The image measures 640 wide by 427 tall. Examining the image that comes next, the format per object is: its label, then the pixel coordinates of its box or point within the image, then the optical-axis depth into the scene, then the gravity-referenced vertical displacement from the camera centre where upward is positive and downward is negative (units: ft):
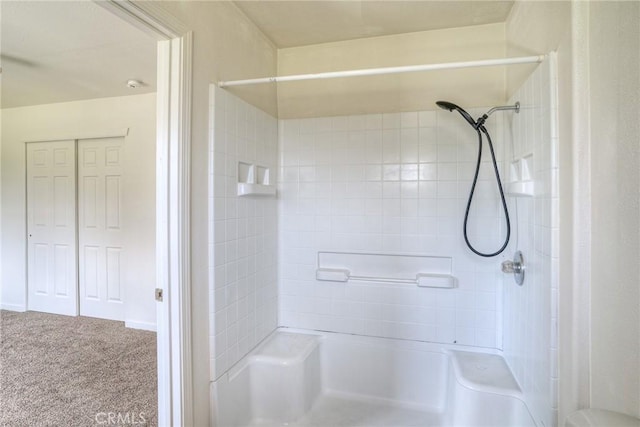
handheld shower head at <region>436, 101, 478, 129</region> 5.84 +1.98
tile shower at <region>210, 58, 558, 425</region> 5.19 -0.34
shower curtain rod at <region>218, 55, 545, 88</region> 4.35 +2.22
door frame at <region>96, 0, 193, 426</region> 4.40 -0.13
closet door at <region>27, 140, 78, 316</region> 11.27 -0.67
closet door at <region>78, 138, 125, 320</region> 10.78 -0.66
